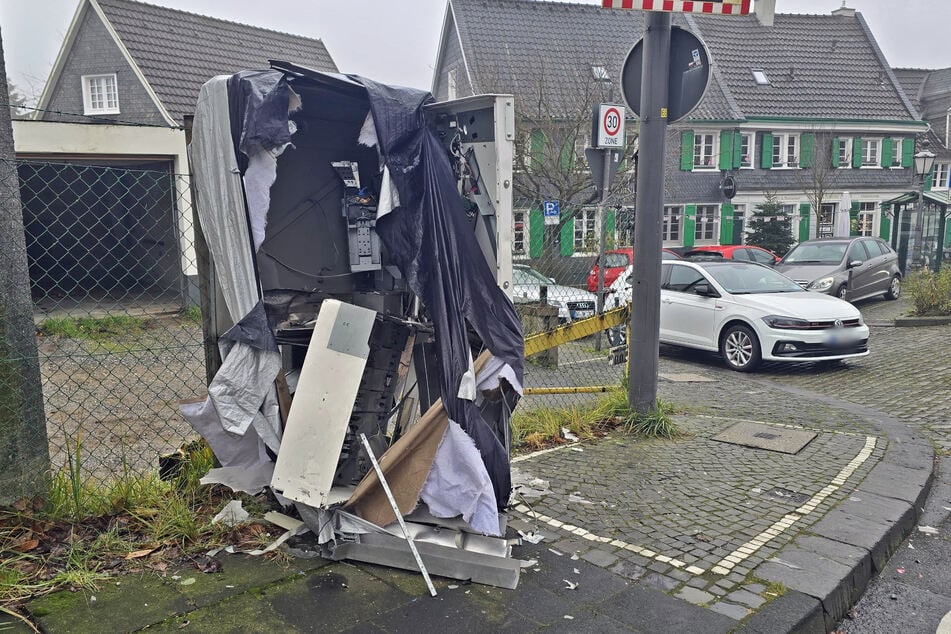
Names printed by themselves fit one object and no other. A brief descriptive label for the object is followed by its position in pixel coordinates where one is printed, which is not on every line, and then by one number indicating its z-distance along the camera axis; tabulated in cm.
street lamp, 1936
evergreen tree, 2852
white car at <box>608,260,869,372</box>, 995
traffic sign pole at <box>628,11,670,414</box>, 597
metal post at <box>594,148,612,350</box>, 869
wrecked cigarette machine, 360
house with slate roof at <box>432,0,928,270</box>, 2833
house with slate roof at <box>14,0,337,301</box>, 1409
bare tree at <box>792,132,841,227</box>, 3077
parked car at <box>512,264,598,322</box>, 924
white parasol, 3206
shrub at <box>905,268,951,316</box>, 1395
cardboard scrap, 371
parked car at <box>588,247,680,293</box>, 1112
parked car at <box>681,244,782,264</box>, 1995
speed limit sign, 842
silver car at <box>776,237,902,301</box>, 1567
